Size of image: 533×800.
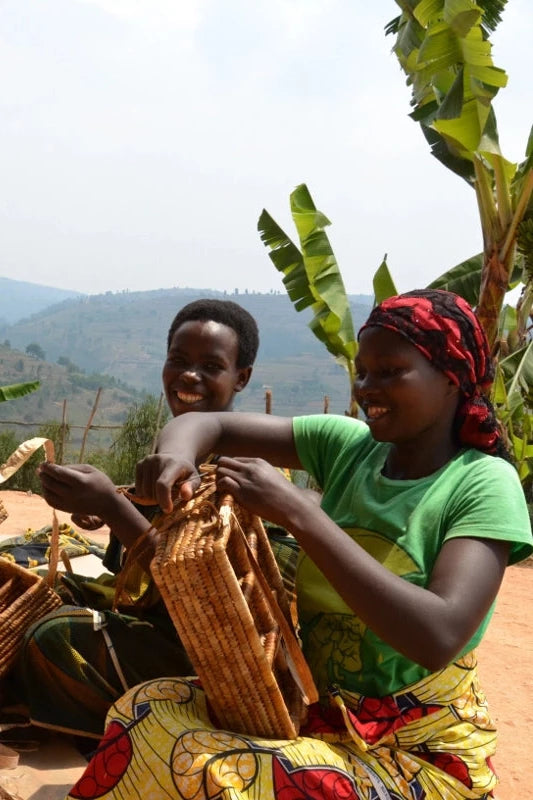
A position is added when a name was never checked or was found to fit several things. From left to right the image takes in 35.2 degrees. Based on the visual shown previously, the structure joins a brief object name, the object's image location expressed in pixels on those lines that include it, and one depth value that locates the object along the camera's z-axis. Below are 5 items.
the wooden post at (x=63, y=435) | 12.92
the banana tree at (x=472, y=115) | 4.88
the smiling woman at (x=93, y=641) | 2.22
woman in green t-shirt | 1.48
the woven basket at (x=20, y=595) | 2.44
